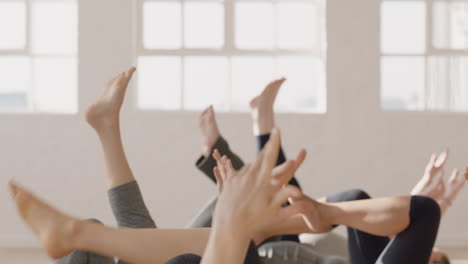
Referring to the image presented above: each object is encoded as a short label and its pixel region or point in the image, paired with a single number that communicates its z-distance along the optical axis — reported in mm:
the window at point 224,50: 5535
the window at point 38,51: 5547
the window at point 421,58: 5613
